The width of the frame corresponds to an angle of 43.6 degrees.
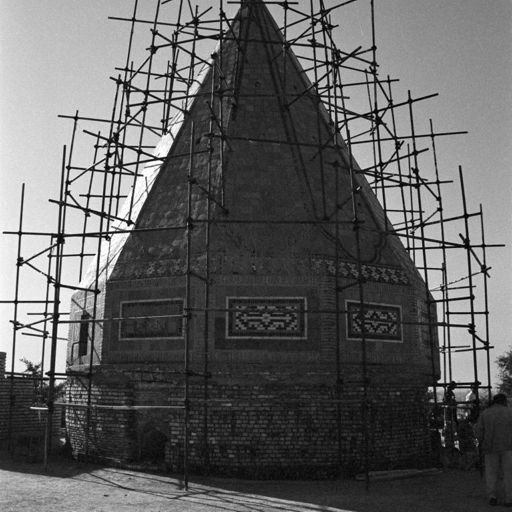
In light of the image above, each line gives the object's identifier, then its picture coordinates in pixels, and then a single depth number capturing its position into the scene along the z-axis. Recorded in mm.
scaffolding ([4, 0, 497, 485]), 11438
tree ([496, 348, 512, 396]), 32125
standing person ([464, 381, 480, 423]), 12655
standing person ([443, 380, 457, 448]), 13545
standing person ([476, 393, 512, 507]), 8734
